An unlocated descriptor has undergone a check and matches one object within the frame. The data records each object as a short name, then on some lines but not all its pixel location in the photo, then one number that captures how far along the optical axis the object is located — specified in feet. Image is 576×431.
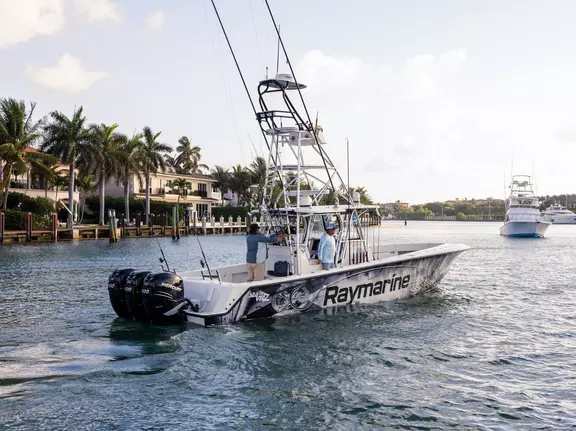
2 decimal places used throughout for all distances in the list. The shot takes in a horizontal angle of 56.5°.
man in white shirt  43.86
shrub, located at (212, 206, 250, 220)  266.81
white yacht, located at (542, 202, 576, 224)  504.43
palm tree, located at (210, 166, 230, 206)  302.86
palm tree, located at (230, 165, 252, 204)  298.97
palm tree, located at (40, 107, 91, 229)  169.99
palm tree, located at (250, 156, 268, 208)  283.18
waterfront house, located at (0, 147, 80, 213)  184.96
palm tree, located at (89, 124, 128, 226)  175.42
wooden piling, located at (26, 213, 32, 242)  139.68
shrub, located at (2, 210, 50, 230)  146.20
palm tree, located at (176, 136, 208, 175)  304.30
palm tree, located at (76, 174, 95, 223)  195.42
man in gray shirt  42.19
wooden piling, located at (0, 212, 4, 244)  133.12
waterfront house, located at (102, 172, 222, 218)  238.07
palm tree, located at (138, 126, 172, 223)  211.82
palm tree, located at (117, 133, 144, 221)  188.57
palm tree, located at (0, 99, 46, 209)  146.30
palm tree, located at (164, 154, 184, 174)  306.76
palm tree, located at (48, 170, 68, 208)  177.37
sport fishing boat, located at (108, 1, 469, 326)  37.47
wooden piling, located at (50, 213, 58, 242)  145.59
